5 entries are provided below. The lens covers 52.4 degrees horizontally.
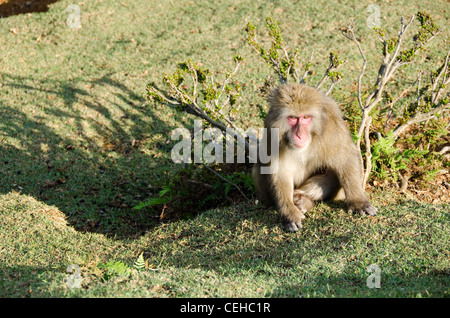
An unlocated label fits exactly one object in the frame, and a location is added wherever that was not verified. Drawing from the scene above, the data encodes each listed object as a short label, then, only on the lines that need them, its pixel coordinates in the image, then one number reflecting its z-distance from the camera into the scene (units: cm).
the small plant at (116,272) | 384
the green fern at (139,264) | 423
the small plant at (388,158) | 604
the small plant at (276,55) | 613
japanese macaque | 467
